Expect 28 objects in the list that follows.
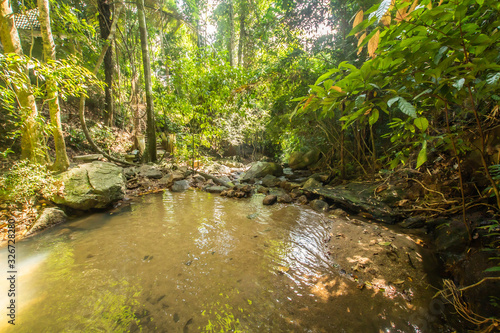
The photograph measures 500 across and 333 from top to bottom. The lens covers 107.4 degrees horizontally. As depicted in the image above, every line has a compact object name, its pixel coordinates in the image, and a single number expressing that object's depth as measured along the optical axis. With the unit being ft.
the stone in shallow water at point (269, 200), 14.97
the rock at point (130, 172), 19.95
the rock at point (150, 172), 20.90
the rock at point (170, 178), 19.95
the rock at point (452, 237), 6.97
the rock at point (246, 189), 18.16
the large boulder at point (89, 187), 12.01
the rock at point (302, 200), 15.03
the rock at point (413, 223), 9.68
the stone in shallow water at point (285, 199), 15.40
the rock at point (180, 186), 18.79
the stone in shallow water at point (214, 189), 18.99
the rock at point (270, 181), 21.34
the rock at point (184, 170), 23.30
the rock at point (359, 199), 11.25
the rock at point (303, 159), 29.84
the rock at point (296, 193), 16.36
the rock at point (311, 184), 16.89
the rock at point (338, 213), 12.27
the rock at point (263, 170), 25.07
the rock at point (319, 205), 13.38
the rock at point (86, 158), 20.01
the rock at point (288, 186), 18.84
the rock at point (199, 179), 21.99
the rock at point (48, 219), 10.16
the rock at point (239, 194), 17.16
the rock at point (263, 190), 18.68
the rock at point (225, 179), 22.73
